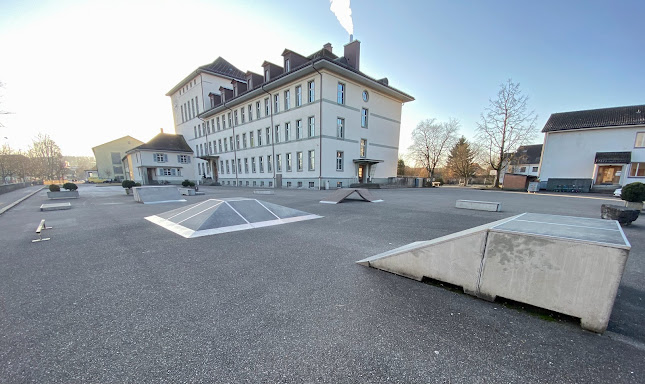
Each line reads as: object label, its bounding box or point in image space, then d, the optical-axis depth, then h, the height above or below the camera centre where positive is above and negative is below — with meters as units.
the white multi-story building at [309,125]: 21.42 +4.94
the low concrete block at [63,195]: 15.16 -2.13
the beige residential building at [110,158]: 53.38 +1.84
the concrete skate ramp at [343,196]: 12.07 -1.64
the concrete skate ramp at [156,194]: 13.14 -1.79
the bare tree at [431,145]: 37.41 +4.06
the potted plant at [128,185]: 17.48 -1.59
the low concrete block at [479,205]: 9.64 -1.72
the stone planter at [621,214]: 6.60 -1.38
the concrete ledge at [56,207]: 10.33 -2.05
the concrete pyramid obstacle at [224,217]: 6.16 -1.66
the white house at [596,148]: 21.77 +2.33
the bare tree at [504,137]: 26.42 +3.86
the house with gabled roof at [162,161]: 36.44 +0.89
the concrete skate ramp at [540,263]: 2.07 -1.05
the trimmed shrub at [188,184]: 21.44 -1.79
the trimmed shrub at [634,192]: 8.23 -0.88
